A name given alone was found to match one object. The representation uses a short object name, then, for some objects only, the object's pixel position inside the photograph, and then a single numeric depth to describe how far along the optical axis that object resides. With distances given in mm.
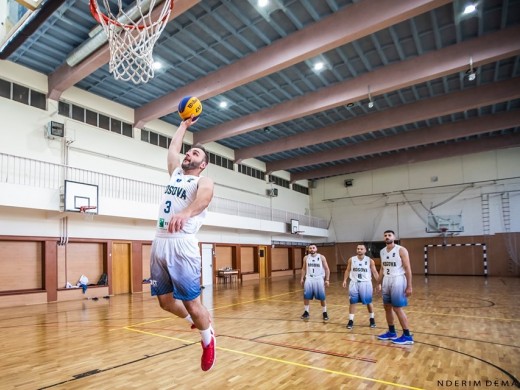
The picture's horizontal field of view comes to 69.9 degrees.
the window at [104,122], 15883
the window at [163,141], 18705
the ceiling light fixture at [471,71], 12141
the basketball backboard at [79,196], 13038
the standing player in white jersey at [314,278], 8906
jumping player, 3102
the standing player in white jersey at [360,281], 7836
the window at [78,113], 14938
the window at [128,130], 16859
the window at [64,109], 14472
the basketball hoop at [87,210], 13440
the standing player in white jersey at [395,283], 6414
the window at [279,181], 27594
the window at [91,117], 15392
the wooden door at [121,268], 16211
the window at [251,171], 24411
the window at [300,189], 30734
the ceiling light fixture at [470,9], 10531
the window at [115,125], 16297
